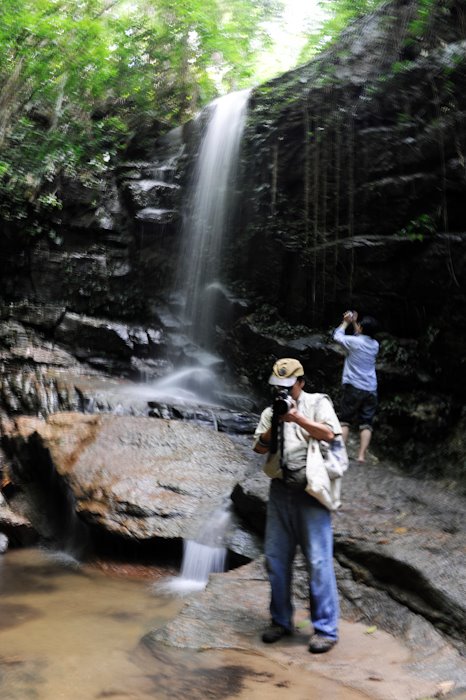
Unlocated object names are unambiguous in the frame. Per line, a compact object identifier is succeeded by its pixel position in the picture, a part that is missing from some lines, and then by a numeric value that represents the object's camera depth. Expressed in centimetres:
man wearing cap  390
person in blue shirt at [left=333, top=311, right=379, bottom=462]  798
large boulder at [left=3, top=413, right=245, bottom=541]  673
